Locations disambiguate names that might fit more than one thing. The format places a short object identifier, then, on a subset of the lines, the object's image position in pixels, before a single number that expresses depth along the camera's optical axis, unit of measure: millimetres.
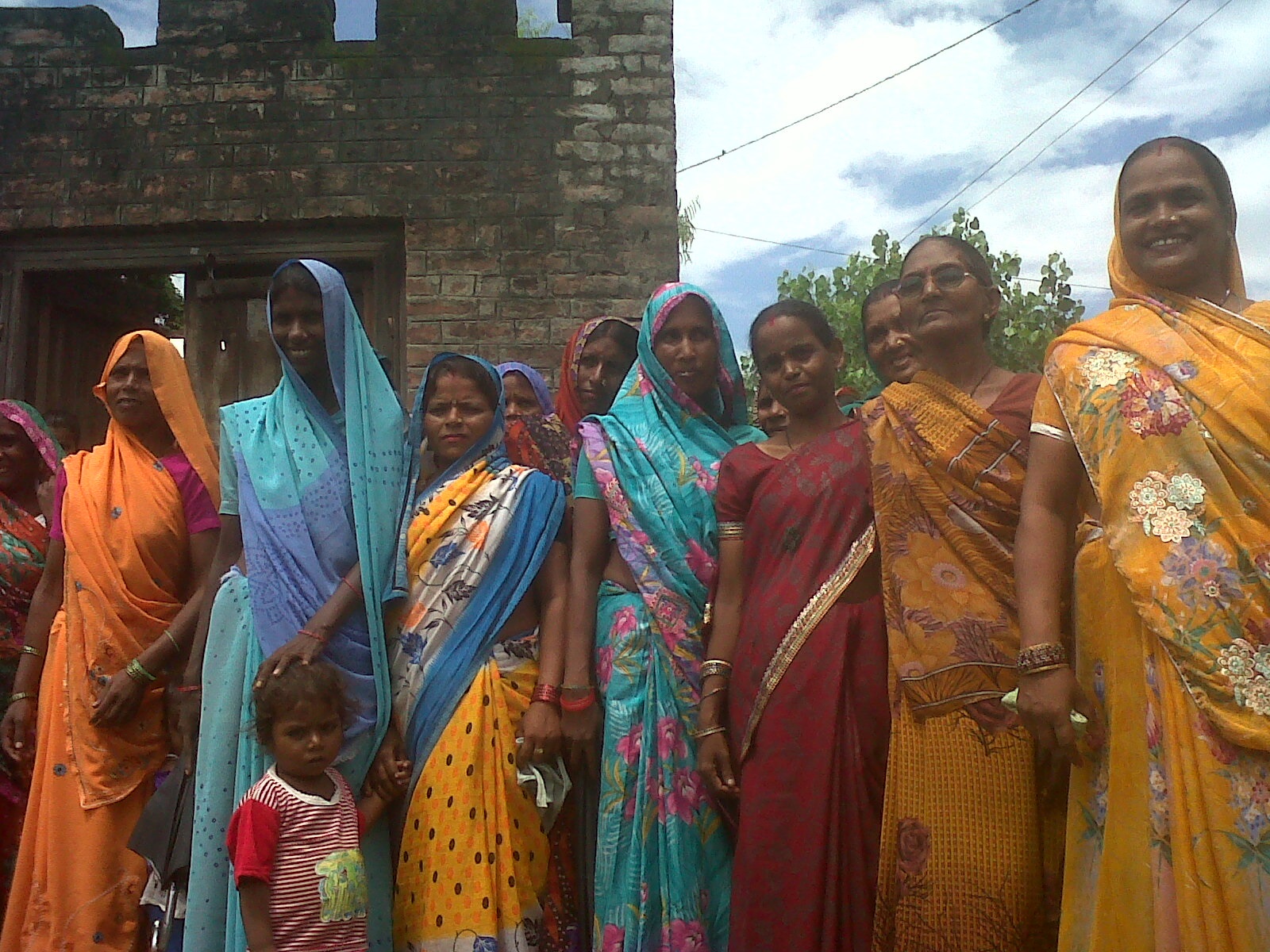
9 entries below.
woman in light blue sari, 2686
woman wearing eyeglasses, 2029
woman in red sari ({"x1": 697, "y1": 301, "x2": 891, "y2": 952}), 2232
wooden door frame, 5574
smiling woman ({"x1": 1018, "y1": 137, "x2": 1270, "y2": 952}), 1727
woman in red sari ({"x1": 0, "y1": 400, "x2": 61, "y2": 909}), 3492
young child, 2352
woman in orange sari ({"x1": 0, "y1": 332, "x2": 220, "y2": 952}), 3121
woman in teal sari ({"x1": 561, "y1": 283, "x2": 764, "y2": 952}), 2518
